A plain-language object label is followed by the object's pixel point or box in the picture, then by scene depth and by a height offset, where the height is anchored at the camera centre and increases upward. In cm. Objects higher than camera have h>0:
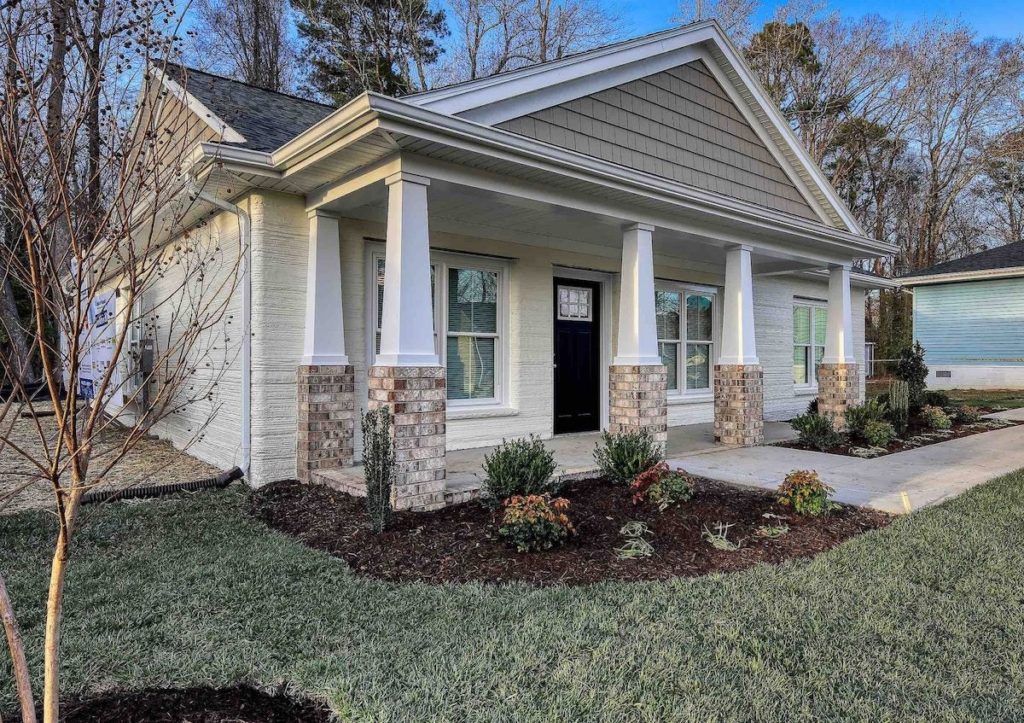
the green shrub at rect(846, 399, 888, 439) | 856 -79
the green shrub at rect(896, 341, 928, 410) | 1095 -20
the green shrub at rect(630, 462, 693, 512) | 501 -104
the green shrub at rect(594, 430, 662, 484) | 575 -91
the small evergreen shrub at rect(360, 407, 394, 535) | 442 -76
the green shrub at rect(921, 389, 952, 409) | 1125 -72
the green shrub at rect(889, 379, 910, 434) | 913 -68
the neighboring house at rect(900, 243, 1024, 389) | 1812 +125
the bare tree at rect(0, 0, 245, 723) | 182 +51
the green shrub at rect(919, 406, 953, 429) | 988 -94
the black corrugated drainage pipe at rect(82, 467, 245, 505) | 550 -117
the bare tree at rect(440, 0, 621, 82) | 1912 +1022
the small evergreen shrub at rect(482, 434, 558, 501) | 489 -89
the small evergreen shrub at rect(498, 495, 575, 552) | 407 -109
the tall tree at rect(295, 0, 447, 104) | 1744 +917
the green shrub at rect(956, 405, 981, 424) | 1077 -97
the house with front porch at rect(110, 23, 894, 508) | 501 +134
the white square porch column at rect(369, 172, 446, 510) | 483 +0
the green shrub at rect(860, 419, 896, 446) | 818 -97
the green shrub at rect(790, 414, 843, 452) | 800 -96
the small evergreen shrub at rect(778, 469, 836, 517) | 482 -106
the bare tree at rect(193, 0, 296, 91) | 1814 +947
